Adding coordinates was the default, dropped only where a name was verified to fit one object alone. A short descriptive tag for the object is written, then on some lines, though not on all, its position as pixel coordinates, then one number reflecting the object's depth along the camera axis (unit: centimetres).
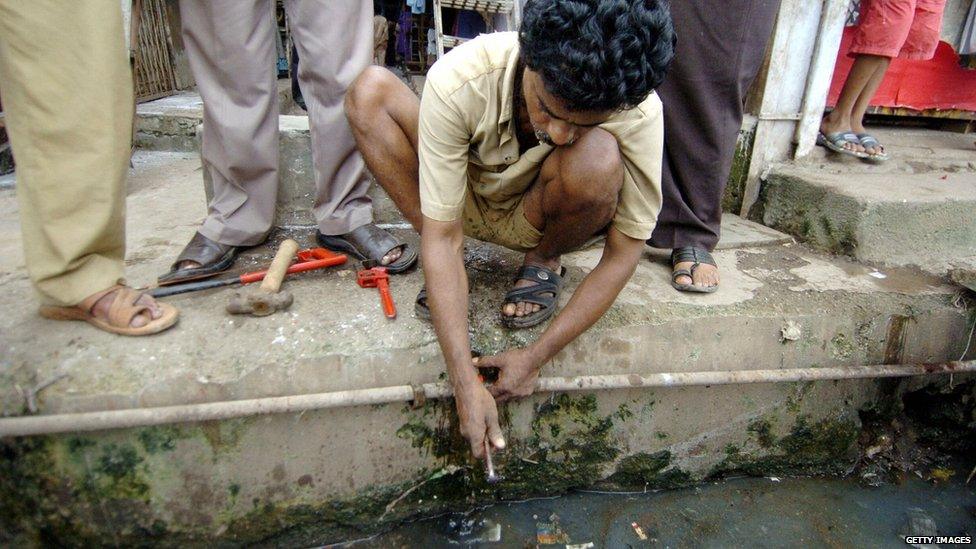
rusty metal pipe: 138
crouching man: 117
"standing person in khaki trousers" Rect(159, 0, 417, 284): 187
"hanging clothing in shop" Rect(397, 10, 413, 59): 721
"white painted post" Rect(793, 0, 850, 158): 260
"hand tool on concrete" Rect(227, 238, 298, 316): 168
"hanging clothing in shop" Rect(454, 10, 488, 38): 511
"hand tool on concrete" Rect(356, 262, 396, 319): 183
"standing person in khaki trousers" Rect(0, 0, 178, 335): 140
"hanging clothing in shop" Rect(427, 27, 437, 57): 618
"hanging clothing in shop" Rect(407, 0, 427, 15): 555
